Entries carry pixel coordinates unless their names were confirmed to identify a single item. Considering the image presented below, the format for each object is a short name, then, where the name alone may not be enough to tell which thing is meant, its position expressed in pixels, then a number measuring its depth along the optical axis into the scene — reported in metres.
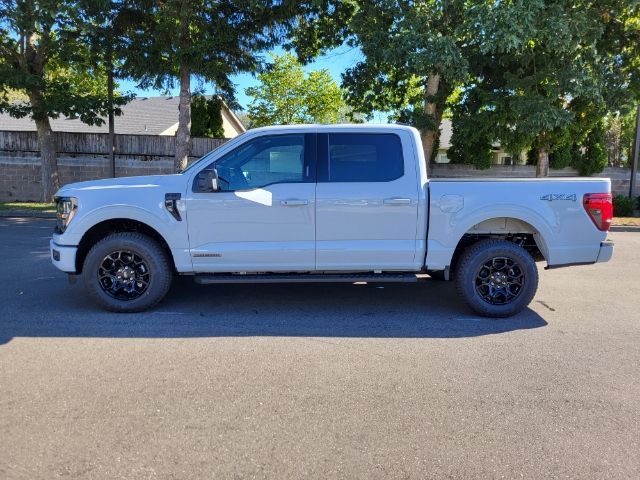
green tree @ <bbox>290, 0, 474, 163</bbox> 11.87
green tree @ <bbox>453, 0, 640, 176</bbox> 11.20
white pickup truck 5.09
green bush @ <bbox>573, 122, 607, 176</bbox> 18.17
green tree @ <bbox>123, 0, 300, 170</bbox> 14.04
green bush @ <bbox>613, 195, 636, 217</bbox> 17.12
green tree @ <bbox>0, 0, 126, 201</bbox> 13.70
